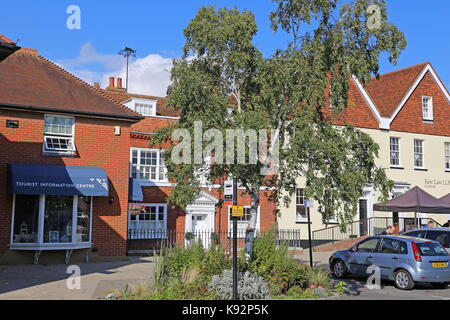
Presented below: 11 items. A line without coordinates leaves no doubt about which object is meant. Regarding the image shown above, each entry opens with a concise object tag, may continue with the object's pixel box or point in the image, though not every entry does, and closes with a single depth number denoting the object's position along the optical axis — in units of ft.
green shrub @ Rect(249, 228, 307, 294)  40.63
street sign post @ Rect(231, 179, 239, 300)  33.58
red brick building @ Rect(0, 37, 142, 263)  58.75
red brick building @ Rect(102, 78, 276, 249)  79.56
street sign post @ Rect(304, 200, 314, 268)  43.81
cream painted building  97.05
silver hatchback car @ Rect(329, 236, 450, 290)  46.93
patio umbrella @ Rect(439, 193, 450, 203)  81.84
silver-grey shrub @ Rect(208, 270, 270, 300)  37.32
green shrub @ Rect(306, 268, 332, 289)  43.06
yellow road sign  33.50
